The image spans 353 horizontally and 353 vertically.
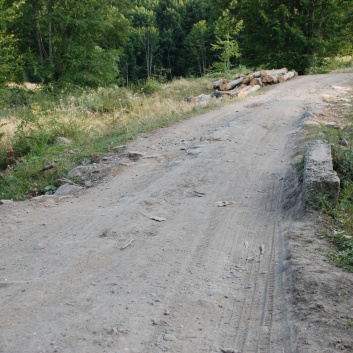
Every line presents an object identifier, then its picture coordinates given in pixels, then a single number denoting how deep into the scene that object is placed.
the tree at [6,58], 12.66
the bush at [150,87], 20.39
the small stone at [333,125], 8.80
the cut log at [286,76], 17.95
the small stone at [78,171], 7.54
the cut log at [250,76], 17.55
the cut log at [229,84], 17.77
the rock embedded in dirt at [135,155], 8.14
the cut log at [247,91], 14.88
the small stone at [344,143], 7.18
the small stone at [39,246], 4.54
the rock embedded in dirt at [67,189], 6.80
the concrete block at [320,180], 4.79
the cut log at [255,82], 17.03
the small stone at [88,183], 7.05
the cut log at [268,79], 17.55
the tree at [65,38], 18.55
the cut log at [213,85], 19.09
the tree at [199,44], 51.69
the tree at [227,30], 22.98
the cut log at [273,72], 17.83
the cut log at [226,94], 15.08
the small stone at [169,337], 2.91
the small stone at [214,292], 3.47
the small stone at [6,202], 6.25
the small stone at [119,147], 8.72
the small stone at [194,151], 7.89
